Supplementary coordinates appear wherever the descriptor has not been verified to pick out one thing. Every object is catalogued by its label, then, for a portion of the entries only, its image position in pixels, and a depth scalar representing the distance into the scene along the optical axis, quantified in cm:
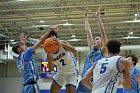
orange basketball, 524
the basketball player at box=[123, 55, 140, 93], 537
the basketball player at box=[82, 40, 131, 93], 368
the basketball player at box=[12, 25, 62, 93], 595
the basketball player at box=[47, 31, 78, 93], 550
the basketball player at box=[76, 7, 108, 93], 559
